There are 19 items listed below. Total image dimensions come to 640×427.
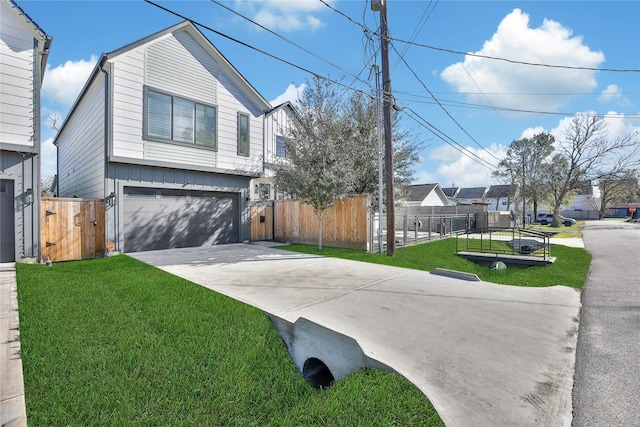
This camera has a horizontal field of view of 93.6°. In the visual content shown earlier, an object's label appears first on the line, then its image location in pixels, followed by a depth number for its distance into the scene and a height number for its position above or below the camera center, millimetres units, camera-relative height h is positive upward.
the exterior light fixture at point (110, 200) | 9203 +486
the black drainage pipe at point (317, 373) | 3521 -1914
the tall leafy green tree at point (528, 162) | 31817 +5814
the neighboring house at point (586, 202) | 52275 +2217
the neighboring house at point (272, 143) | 15352 +3812
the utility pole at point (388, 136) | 9648 +2574
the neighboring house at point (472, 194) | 58362 +4146
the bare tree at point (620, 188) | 25798 +3107
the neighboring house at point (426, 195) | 30078 +2056
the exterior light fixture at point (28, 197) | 7742 +500
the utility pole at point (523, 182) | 30773 +3276
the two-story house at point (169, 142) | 9383 +2627
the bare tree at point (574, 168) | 26047 +4261
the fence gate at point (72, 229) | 8344 -372
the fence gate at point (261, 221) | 13375 -275
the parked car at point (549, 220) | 29825 -680
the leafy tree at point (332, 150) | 10172 +2439
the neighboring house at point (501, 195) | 37625 +3053
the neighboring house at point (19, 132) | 7488 +2128
